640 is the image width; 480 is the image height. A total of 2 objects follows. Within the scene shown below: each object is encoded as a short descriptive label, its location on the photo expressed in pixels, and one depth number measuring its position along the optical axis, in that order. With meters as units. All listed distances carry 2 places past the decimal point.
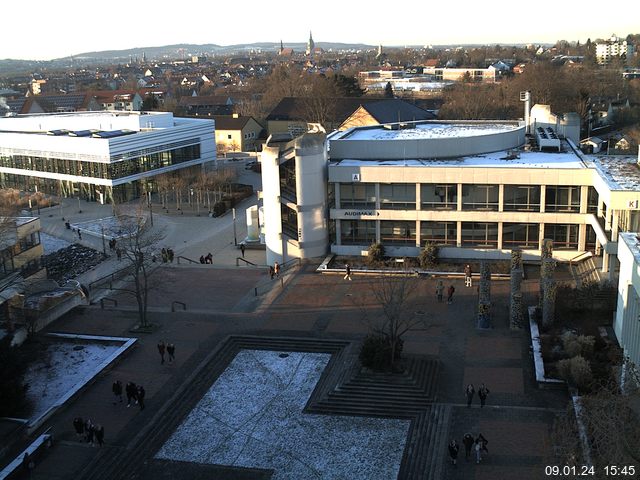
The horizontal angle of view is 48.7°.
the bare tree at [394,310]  26.83
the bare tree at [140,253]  32.31
